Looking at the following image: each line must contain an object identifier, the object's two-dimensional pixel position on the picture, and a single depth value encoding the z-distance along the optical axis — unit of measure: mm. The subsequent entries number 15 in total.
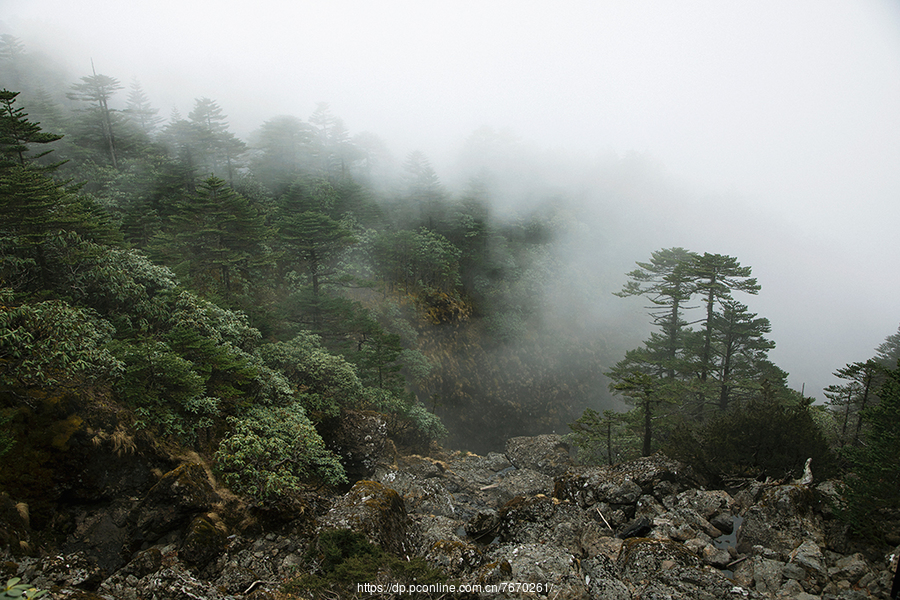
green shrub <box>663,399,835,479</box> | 12500
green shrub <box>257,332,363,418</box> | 15052
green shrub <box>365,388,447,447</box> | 20094
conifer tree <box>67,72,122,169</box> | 32312
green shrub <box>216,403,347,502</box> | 9761
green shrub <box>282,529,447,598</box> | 7246
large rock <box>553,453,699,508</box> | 13555
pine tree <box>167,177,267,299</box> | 20250
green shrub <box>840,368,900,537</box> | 8805
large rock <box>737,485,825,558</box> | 10211
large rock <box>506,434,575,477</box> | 24375
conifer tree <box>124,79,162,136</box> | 40656
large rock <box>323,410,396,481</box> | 15445
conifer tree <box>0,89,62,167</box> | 11633
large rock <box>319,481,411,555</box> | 9508
